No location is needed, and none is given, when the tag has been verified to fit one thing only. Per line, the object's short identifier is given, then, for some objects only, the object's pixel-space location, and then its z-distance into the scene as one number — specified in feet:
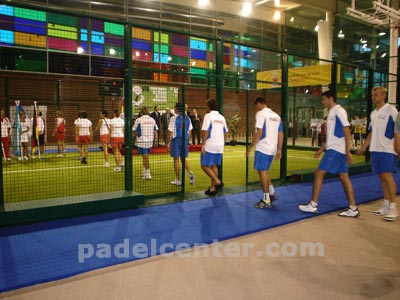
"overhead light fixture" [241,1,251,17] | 75.61
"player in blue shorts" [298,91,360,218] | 18.95
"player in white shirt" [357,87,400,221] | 19.38
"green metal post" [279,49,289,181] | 28.43
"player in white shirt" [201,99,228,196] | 22.80
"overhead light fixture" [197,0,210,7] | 69.43
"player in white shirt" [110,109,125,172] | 33.65
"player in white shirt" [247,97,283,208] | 20.51
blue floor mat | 12.57
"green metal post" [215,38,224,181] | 24.53
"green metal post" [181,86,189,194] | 22.86
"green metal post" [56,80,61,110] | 38.87
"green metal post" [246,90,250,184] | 26.38
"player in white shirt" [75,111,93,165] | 38.75
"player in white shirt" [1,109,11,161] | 36.14
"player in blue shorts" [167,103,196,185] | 25.73
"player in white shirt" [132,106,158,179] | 28.62
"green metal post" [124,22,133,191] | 20.25
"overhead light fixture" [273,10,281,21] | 83.05
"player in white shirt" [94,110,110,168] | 36.87
